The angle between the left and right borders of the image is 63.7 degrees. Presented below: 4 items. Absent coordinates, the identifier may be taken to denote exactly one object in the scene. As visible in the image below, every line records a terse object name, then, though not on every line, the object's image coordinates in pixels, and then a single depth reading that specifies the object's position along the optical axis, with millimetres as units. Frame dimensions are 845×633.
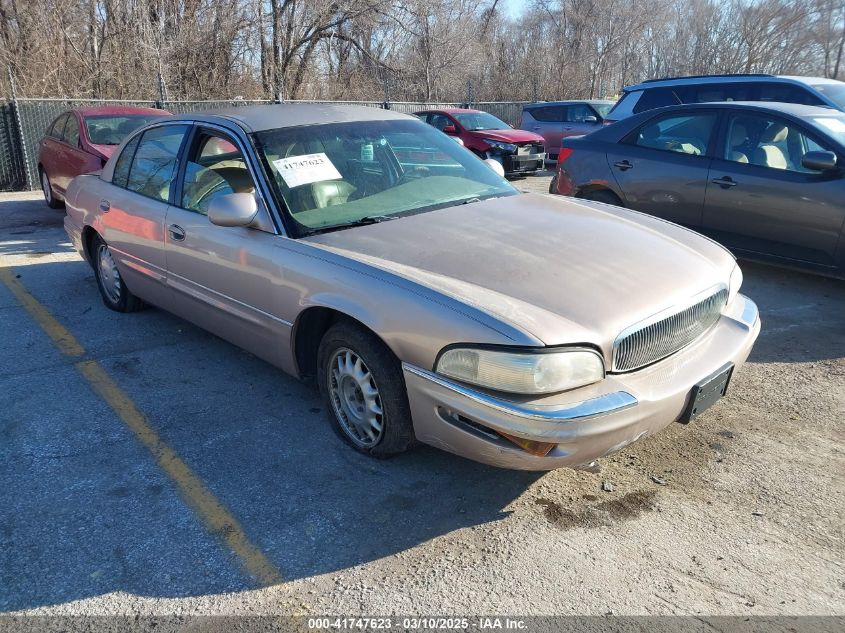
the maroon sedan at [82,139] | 8992
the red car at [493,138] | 14000
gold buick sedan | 2709
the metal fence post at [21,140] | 12820
